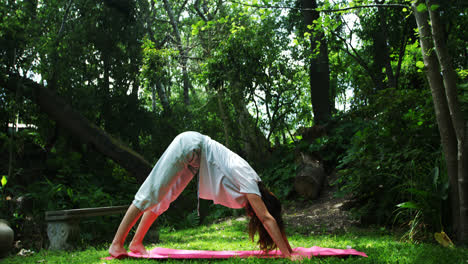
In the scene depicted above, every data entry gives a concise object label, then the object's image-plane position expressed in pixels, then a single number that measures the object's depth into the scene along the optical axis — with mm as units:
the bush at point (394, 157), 4887
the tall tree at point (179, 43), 14953
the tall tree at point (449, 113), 3855
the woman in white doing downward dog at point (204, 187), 3613
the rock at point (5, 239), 4472
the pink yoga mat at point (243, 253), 3454
